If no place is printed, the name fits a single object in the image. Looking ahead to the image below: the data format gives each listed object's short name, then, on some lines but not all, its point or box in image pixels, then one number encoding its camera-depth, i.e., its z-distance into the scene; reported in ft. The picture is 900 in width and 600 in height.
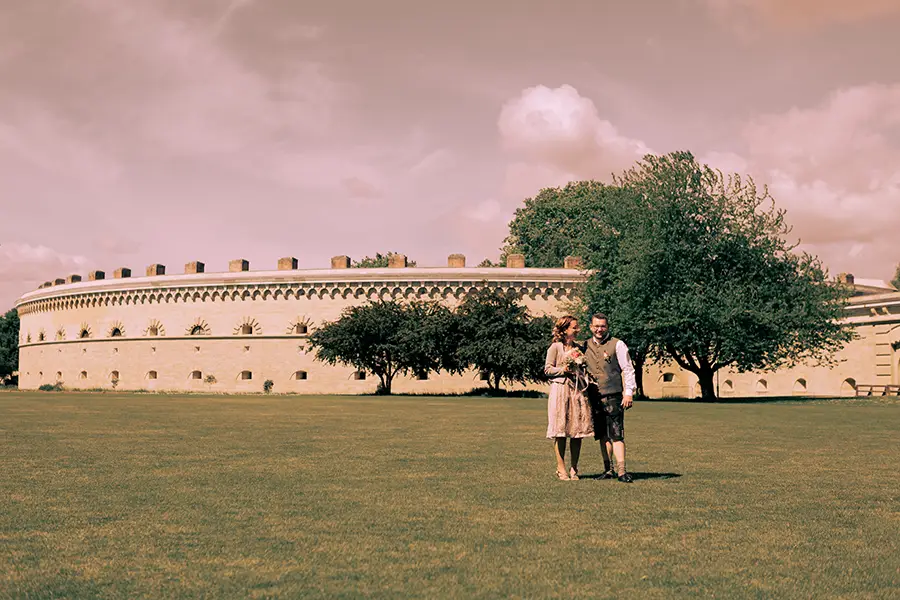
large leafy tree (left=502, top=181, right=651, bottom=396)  130.00
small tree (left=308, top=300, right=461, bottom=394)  166.40
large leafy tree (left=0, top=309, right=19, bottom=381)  304.91
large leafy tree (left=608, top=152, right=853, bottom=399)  121.80
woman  33.45
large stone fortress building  191.93
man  33.68
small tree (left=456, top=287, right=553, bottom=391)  156.25
